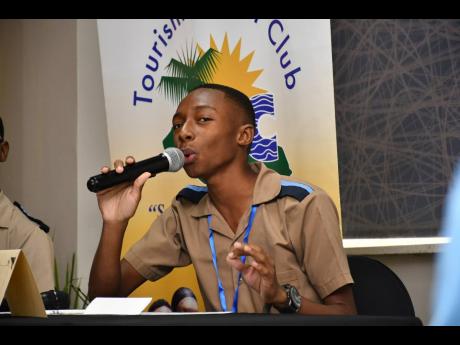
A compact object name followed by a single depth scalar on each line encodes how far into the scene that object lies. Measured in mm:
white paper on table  2596
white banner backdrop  3498
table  2299
